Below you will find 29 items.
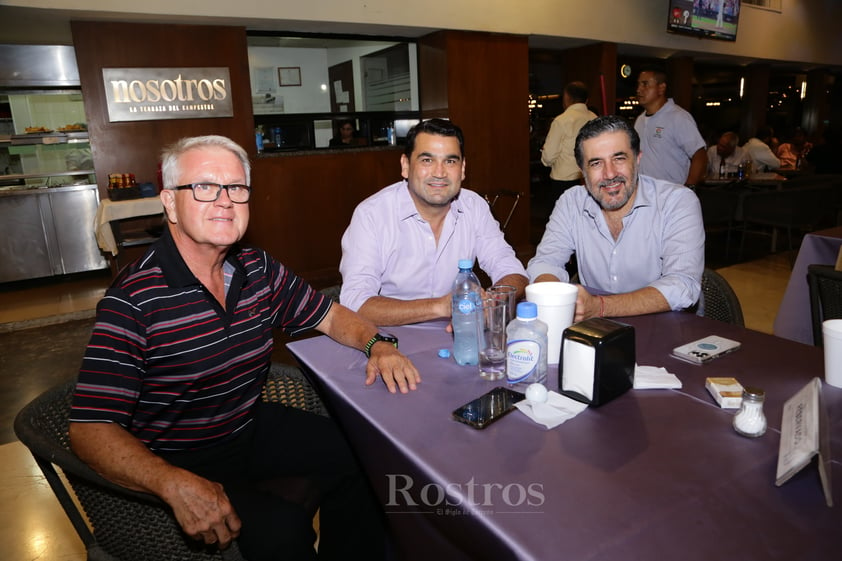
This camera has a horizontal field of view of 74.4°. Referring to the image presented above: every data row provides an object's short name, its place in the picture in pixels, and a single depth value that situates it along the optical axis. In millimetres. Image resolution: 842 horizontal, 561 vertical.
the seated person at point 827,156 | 9461
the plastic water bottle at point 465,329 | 1431
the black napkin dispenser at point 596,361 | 1165
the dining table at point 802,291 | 2854
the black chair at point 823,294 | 2043
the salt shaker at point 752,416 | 1034
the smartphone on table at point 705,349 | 1378
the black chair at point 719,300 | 1951
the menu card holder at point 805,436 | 849
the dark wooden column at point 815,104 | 11039
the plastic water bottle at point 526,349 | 1269
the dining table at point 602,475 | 798
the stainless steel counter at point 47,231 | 5617
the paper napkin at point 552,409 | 1125
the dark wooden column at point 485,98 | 5859
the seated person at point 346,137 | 5949
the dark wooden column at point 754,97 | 9773
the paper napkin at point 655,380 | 1245
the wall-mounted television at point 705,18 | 7090
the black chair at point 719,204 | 6277
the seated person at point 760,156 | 7355
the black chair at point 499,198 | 6334
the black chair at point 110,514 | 1185
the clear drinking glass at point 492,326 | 1446
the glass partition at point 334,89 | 5805
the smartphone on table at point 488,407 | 1137
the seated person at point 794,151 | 9125
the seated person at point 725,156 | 7367
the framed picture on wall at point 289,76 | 6254
